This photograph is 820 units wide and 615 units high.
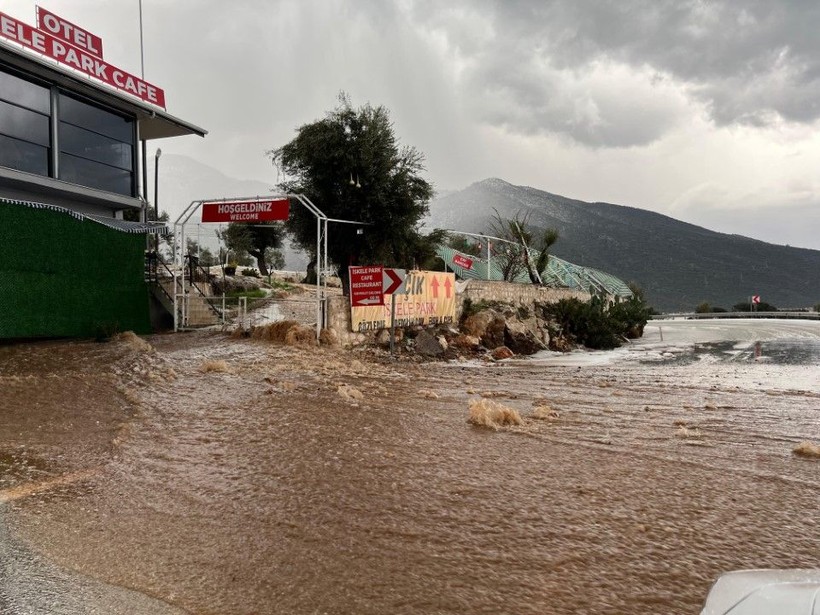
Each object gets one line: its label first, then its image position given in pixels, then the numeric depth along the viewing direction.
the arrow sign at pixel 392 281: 17.52
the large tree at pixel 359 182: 24.81
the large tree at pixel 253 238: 46.88
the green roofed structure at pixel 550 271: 44.72
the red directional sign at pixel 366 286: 18.06
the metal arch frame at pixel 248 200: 17.25
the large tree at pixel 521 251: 39.56
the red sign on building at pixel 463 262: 44.09
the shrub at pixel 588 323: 29.67
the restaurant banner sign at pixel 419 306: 19.25
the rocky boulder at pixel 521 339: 24.16
